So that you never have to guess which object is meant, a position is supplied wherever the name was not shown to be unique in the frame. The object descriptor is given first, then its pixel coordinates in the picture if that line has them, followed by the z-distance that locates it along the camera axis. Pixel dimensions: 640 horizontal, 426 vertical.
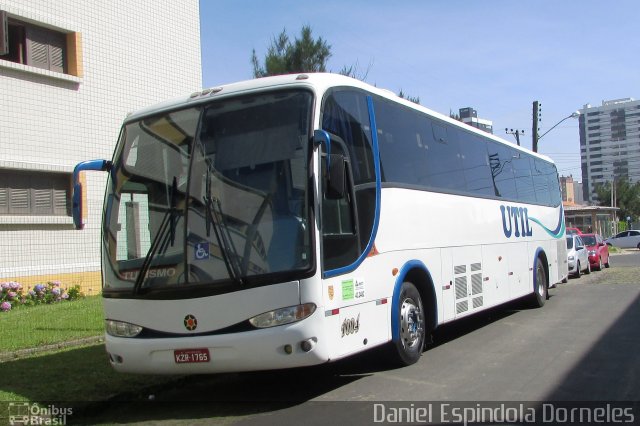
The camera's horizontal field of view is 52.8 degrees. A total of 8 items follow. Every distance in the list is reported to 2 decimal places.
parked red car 26.53
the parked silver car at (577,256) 23.11
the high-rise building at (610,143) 140.75
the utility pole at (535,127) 35.94
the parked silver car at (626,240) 52.75
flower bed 13.54
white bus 6.21
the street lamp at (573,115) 34.03
